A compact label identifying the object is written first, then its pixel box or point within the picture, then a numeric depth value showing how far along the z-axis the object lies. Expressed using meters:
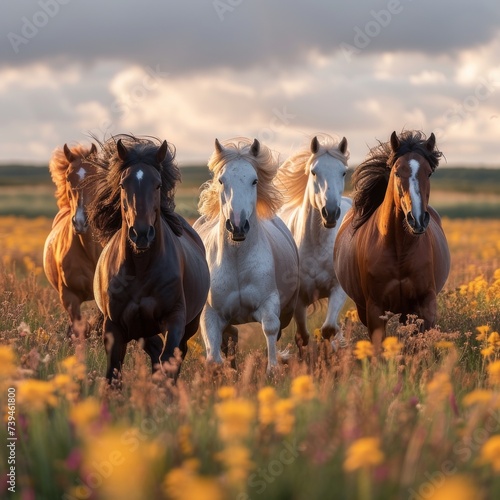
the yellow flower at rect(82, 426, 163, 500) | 6.53
